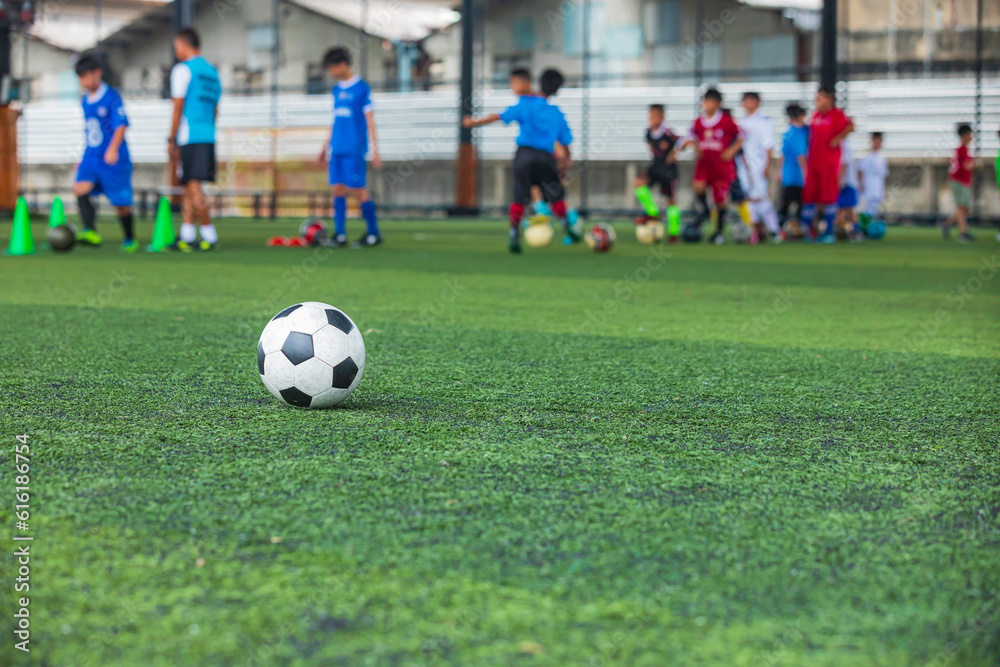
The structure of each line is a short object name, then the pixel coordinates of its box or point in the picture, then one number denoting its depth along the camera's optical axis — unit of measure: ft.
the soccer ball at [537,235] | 41.83
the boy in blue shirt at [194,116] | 35.37
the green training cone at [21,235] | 35.53
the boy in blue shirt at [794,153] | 51.13
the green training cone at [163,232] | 38.22
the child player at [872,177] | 62.90
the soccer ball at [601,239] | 39.65
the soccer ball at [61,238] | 36.22
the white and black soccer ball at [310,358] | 10.92
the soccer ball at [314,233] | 42.65
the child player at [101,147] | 36.68
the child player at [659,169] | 48.16
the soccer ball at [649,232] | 47.21
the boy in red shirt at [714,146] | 47.29
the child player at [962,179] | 52.80
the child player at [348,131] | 39.04
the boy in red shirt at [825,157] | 49.42
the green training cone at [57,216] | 35.05
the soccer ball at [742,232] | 48.19
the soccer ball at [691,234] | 48.65
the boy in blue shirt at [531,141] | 37.65
